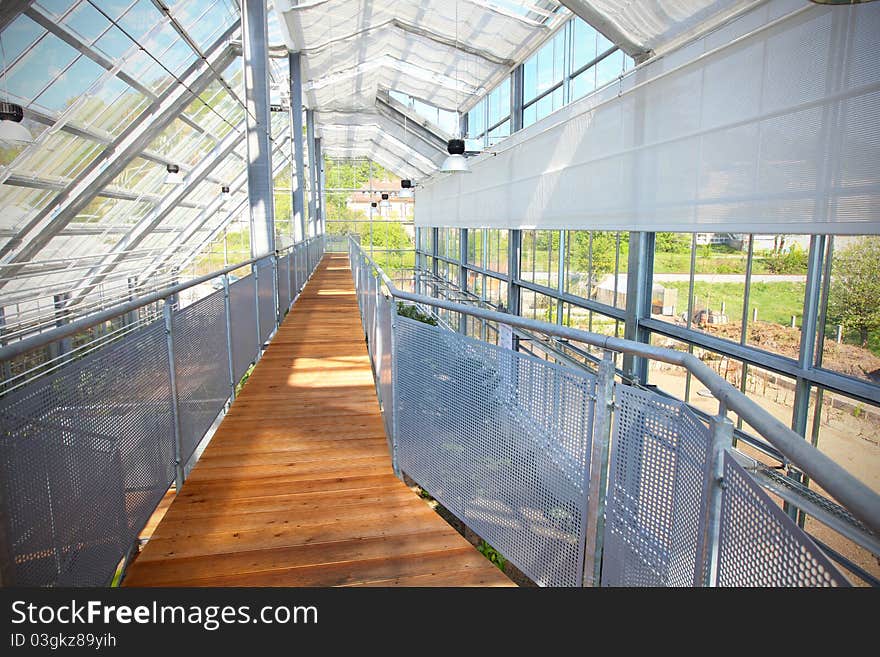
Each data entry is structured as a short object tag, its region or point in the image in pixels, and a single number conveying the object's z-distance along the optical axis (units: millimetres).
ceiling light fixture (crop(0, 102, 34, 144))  6504
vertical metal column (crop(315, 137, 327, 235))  31841
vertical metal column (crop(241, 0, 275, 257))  9312
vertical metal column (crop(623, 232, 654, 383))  8227
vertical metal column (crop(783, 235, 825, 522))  5207
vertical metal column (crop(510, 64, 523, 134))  15508
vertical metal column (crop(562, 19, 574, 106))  11898
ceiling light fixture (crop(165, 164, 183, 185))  14086
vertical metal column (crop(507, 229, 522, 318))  15047
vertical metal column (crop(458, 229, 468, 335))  22516
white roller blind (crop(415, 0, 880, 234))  4699
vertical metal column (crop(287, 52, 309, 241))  16766
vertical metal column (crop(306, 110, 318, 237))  22888
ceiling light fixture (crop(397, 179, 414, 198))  37750
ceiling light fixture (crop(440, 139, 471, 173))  9600
